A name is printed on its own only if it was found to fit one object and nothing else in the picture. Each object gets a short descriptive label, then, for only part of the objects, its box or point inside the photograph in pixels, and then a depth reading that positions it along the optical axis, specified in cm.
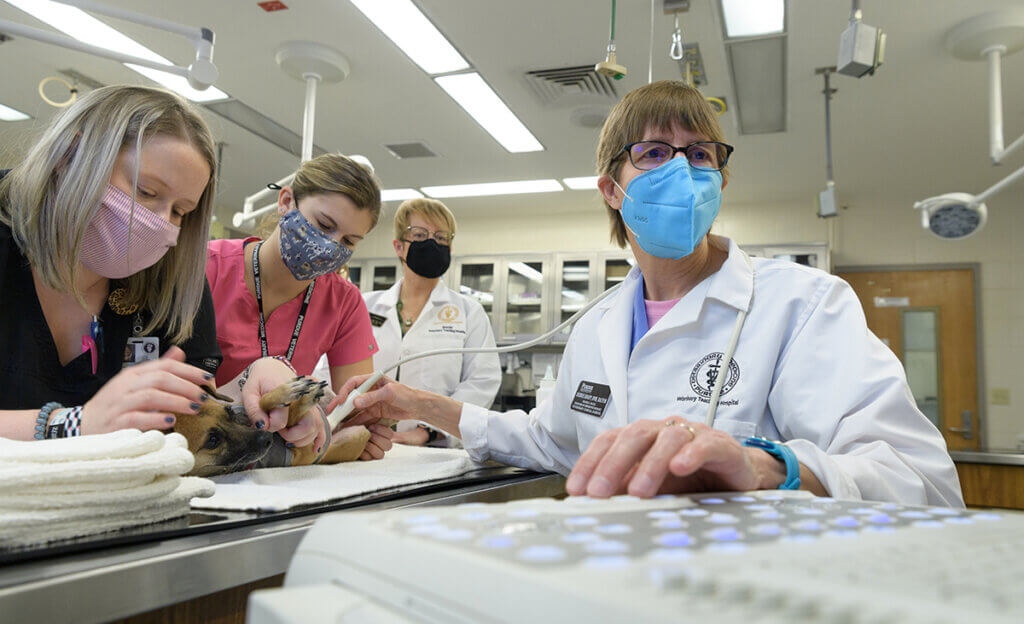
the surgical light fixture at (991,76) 304
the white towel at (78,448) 56
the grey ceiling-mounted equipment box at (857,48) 216
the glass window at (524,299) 619
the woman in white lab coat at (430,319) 275
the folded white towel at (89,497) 53
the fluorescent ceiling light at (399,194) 597
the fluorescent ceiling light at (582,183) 547
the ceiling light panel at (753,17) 293
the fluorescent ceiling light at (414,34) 312
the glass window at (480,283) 638
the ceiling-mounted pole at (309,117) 347
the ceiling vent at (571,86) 365
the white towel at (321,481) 77
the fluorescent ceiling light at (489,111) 385
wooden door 536
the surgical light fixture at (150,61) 101
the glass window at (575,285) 606
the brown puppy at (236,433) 91
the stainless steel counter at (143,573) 46
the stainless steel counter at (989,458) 268
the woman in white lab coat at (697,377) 63
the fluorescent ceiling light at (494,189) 571
